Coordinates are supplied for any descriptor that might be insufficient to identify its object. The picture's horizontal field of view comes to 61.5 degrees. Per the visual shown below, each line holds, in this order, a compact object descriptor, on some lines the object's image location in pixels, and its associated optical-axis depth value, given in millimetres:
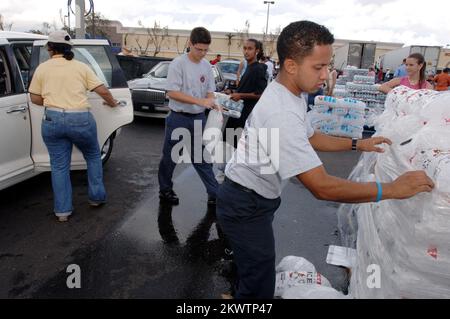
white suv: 3936
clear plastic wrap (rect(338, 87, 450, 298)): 1821
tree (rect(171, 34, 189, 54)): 50231
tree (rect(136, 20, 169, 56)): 50094
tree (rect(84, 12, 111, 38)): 38566
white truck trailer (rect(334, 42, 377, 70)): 24312
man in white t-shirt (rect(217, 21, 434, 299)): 1711
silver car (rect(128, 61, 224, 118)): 8961
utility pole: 8688
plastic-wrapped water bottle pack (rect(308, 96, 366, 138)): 8172
